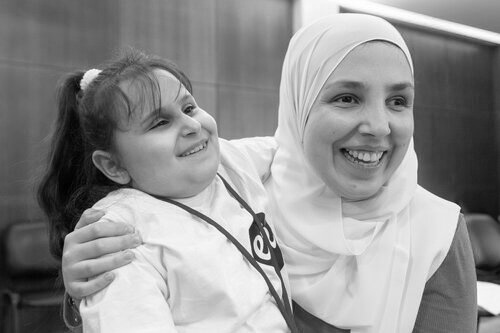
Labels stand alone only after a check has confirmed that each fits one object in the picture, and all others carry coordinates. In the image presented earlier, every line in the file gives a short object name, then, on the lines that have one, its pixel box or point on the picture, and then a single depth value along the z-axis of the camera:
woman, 1.12
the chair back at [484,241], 4.20
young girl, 0.98
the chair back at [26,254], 3.14
